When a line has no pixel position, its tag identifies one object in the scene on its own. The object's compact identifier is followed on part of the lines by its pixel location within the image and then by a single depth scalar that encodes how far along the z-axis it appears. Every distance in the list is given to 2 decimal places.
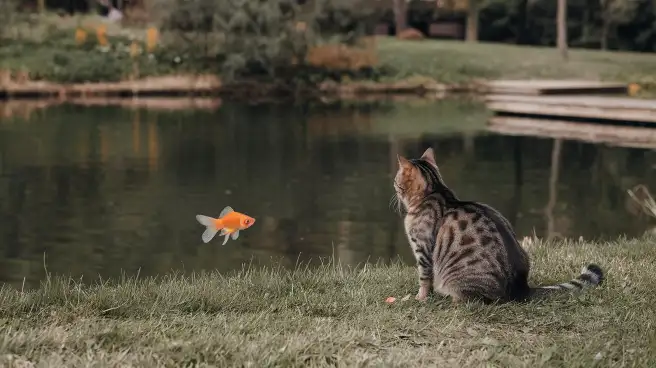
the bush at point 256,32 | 25.28
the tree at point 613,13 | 27.52
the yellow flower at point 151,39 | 26.22
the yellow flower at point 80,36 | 26.48
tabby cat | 4.07
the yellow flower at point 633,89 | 24.33
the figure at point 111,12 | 27.95
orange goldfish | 4.71
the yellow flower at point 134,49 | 25.89
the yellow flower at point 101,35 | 26.62
